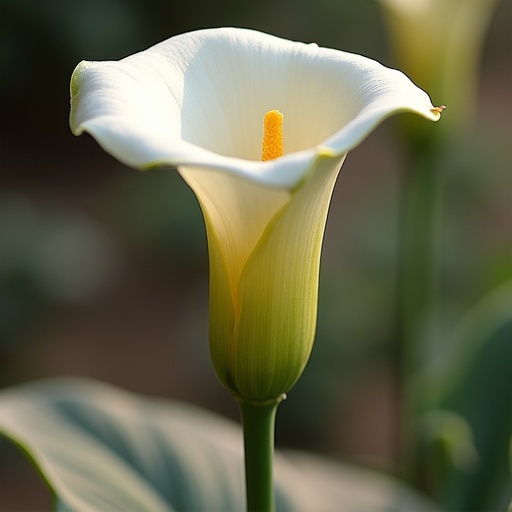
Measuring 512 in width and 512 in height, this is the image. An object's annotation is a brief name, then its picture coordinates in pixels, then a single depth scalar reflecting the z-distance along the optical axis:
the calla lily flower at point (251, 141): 0.73
